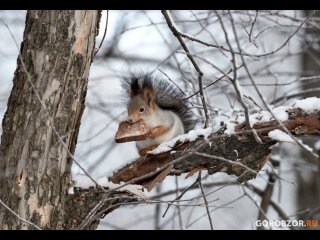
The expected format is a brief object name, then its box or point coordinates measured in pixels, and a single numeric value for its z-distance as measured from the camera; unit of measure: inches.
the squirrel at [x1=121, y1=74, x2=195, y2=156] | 208.2
